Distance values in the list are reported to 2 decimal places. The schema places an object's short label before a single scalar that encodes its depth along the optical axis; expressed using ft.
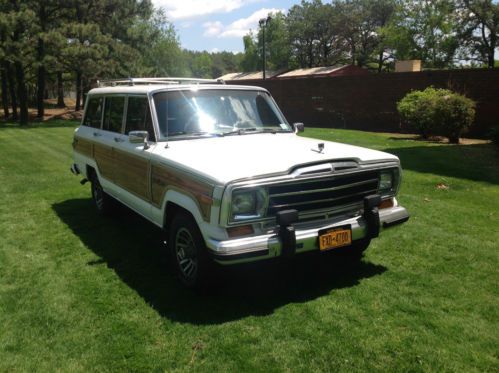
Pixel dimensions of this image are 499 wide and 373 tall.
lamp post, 97.60
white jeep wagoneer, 12.36
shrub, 43.32
